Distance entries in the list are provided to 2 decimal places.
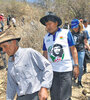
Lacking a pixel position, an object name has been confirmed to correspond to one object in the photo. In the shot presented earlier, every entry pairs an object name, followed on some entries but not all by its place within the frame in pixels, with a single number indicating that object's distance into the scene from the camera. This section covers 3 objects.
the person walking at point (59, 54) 2.37
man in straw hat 1.69
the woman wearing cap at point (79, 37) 3.59
